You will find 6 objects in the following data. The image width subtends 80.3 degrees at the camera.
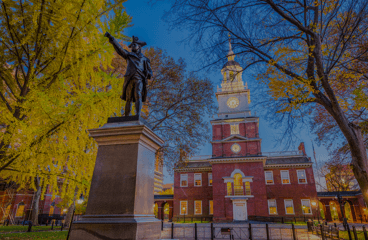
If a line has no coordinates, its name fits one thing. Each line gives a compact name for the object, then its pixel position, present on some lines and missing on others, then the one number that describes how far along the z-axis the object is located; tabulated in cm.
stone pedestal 400
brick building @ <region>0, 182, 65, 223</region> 2839
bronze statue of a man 541
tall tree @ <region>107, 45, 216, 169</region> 1542
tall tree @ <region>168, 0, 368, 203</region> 816
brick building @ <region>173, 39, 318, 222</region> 3067
